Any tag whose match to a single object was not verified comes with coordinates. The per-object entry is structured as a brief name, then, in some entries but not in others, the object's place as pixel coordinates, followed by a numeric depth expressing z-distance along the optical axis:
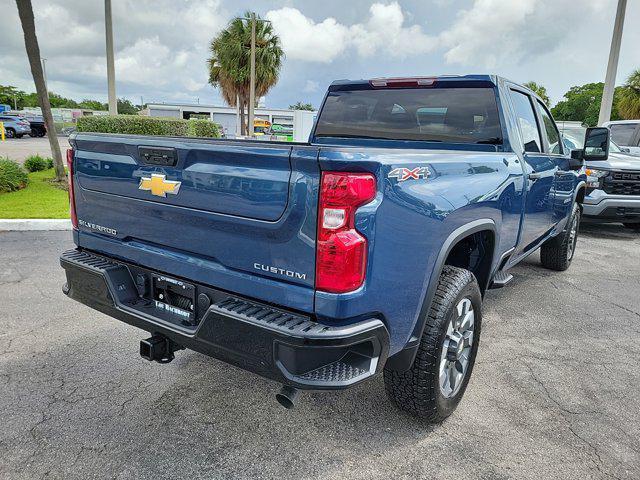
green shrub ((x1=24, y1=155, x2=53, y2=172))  12.08
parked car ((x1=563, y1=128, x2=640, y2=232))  8.30
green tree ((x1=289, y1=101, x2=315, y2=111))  77.94
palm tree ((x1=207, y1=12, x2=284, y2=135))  30.91
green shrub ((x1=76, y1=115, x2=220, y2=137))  12.16
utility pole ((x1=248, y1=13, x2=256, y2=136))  23.92
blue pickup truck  1.98
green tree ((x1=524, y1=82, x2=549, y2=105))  54.88
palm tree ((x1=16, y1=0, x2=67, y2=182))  9.88
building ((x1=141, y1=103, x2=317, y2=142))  55.24
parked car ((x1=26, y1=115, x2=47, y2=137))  38.34
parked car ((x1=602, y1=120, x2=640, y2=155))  11.09
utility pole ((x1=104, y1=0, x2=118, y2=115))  11.89
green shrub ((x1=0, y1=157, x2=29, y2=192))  9.37
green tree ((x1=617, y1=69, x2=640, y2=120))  33.72
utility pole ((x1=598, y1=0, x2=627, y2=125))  13.30
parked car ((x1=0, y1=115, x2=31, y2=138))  34.66
